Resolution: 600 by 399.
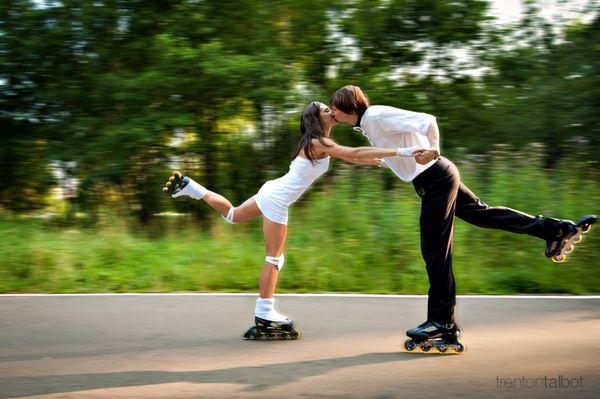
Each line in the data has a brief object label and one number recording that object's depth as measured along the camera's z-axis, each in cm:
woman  559
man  523
